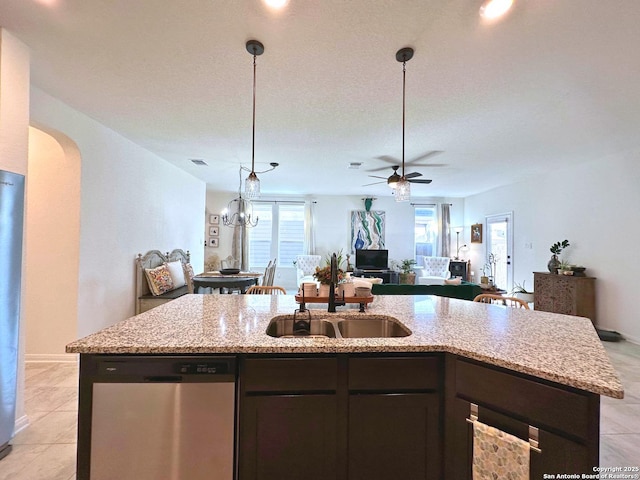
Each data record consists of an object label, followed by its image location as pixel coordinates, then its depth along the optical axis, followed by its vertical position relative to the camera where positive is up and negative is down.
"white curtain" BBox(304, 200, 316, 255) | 7.73 +0.45
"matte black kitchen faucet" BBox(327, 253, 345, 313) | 1.90 -0.25
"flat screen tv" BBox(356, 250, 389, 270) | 7.58 -0.31
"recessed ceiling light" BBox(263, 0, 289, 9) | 1.55 +1.34
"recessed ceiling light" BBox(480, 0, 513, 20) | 1.53 +1.33
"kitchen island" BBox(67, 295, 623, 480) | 1.27 -0.68
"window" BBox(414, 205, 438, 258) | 8.14 +0.53
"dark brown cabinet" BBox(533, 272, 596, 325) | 4.23 -0.68
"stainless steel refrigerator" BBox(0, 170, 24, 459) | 1.81 -0.32
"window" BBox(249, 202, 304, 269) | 7.77 +0.32
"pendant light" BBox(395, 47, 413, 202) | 1.96 +1.29
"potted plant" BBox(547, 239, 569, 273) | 4.62 -0.04
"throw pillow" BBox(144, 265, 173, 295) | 4.03 -0.51
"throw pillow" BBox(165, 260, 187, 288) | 4.55 -0.46
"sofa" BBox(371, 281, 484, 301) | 3.50 -0.52
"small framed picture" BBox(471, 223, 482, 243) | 7.29 +0.43
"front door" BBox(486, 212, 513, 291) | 6.24 +0.06
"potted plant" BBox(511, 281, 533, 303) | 5.00 -0.80
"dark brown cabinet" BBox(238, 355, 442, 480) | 1.31 -0.80
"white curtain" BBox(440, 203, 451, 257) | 7.96 +0.47
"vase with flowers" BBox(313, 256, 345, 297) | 1.98 -0.21
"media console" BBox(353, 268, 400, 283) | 7.27 -0.69
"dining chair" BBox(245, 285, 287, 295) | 2.93 -0.44
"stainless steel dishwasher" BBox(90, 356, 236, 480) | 1.28 -0.79
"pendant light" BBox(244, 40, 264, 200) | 1.91 +0.60
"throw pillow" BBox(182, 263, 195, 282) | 4.50 -0.44
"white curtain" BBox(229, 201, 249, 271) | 7.46 -0.01
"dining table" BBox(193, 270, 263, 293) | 3.93 -0.51
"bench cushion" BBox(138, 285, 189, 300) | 4.02 -0.73
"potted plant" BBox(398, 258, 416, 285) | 6.75 -0.59
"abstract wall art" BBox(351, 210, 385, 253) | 7.99 +0.52
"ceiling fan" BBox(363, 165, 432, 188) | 2.95 +1.15
